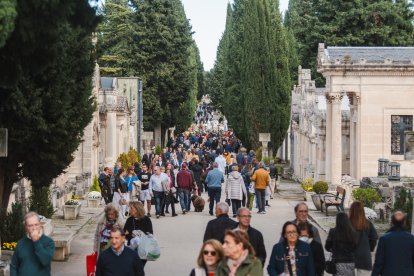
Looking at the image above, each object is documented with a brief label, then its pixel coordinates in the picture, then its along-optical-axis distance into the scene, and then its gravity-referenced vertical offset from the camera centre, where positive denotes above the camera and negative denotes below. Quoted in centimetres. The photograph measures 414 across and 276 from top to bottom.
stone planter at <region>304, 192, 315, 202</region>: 3391 -224
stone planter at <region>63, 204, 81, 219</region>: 2575 -213
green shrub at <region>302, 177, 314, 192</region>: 3431 -192
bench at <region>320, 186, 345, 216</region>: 2710 -200
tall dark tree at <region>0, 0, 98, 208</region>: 1764 +23
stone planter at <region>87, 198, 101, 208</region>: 3002 -221
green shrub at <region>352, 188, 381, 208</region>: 2616 -173
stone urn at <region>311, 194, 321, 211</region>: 2910 -208
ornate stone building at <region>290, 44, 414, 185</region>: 3434 +82
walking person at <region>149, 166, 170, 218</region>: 2695 -150
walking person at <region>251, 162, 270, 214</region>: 2778 -148
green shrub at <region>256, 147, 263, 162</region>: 5116 -126
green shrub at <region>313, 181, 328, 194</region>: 3201 -183
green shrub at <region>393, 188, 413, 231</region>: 2128 -156
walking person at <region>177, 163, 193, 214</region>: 2838 -159
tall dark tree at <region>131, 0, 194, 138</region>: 6494 +435
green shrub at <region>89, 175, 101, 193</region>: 3199 -189
